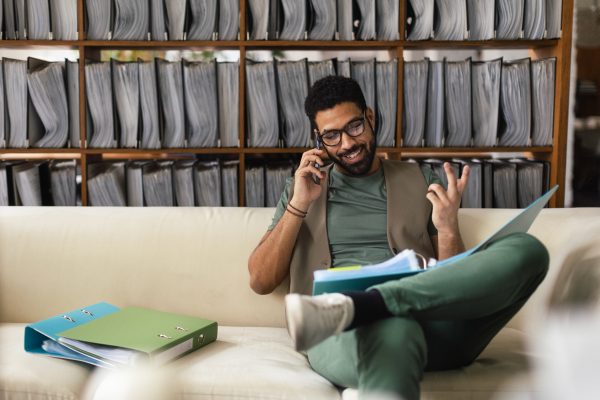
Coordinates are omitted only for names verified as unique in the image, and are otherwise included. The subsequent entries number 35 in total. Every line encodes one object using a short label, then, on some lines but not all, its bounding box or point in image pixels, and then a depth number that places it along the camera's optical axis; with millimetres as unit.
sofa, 1449
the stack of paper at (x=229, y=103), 1995
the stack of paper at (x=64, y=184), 2078
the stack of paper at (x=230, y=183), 2070
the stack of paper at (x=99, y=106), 1969
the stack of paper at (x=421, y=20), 1930
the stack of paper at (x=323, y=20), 1934
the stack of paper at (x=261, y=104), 1974
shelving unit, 1937
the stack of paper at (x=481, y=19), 1928
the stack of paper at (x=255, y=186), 2068
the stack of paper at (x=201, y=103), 1979
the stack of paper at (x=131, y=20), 1945
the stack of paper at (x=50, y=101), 1976
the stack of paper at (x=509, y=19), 1917
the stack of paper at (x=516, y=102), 1962
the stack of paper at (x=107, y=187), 2041
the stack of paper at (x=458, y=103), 1967
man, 925
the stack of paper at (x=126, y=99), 1981
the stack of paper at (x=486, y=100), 1965
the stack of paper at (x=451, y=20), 1933
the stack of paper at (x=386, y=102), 1973
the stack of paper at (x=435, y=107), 1970
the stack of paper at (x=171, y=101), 1983
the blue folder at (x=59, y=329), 1262
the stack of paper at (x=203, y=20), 1946
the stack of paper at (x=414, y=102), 1973
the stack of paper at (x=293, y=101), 1974
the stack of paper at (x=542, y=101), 1953
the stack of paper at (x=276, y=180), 2068
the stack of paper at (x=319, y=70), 1961
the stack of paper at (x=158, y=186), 2055
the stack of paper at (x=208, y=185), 2061
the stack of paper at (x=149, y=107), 1983
